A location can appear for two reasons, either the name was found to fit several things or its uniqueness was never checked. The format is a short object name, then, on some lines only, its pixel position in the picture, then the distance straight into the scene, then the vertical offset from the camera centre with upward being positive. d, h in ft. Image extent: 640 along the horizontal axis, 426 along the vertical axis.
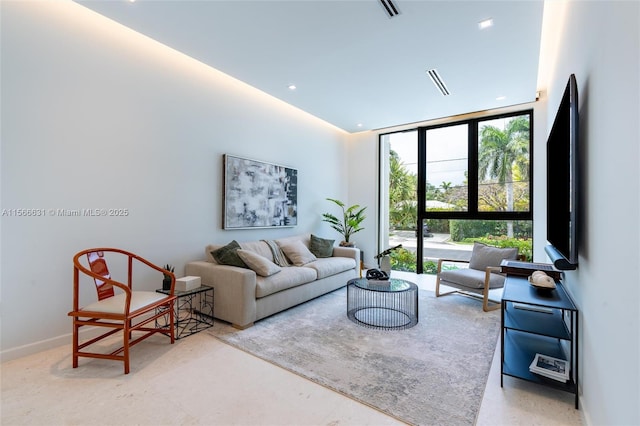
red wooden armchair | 7.18 -2.41
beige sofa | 9.84 -2.55
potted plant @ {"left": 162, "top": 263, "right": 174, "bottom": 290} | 9.55 -2.26
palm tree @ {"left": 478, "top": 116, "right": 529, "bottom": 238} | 15.47 +3.64
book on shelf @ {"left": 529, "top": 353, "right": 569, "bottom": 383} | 6.03 -3.21
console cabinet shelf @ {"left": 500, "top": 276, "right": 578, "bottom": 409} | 6.11 -2.49
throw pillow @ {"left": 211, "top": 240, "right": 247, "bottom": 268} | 10.98 -1.57
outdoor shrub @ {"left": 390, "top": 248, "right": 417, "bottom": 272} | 18.88 -2.81
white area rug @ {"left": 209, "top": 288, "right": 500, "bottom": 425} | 6.15 -3.86
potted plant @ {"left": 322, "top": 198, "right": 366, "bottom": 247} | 18.93 -0.22
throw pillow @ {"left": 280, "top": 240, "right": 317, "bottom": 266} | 13.89 -1.80
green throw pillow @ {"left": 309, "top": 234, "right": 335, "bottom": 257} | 15.56 -1.64
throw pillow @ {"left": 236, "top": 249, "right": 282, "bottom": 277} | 10.81 -1.78
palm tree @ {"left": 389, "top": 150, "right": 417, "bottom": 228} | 18.93 +1.62
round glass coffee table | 10.39 -3.68
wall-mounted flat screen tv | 5.50 +0.88
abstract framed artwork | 13.06 +1.07
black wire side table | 9.60 -3.68
